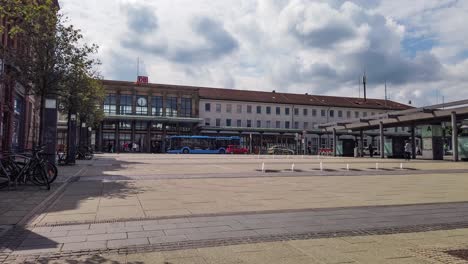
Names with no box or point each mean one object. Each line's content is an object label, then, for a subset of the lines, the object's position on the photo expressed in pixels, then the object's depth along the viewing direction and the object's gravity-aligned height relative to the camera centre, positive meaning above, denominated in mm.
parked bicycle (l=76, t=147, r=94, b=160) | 33266 -217
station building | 70312 +7755
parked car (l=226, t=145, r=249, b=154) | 61125 +633
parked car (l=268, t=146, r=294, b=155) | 64375 +423
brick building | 22844 +2498
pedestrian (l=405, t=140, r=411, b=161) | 34538 +325
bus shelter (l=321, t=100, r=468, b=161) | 34428 +3332
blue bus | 58625 +1207
